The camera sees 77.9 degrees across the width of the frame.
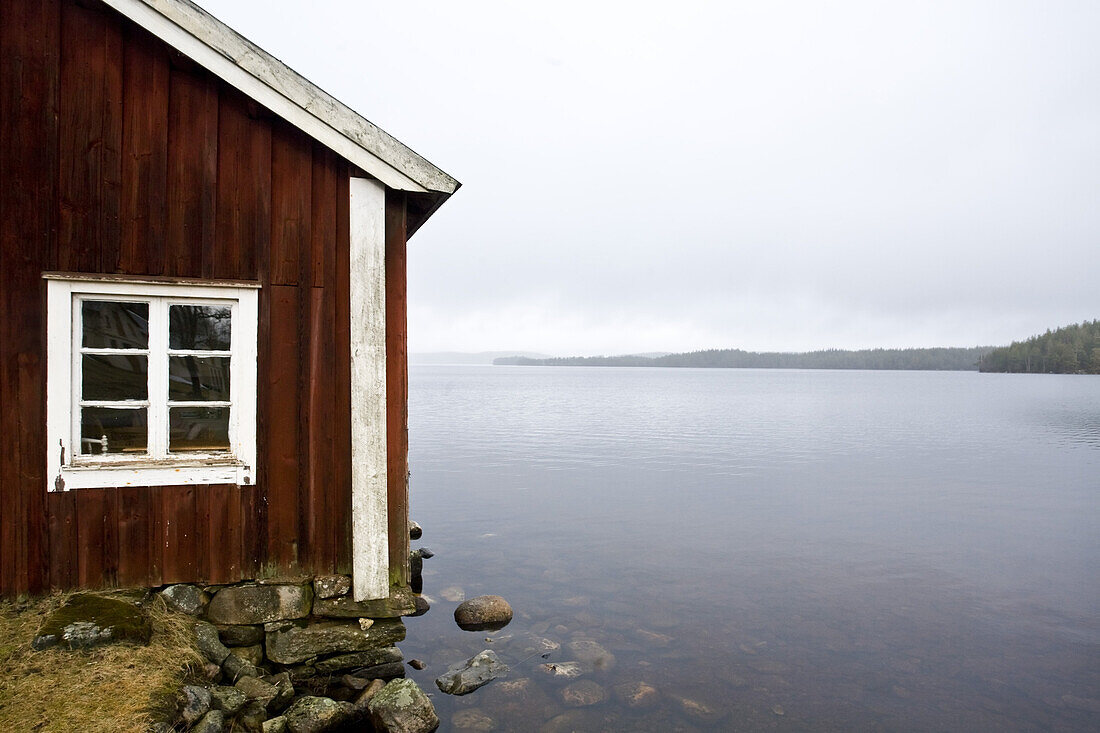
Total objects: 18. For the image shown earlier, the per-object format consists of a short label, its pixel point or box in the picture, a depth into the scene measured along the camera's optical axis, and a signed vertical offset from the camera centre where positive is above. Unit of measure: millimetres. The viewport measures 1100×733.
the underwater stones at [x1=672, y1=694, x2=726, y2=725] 7328 -3701
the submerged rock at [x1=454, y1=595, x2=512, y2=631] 9836 -3474
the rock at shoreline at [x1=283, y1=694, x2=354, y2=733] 5680 -2842
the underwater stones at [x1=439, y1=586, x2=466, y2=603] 11047 -3563
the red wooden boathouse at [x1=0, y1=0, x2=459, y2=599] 5617 +632
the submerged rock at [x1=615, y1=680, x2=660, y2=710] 7613 -3654
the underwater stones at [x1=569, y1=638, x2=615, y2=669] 8562 -3603
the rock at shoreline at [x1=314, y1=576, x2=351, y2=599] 6141 -1872
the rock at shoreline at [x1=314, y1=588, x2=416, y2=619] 6145 -2087
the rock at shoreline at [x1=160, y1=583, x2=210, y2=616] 5812 -1871
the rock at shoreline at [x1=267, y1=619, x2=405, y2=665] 6051 -2356
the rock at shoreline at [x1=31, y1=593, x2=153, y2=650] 5125 -1877
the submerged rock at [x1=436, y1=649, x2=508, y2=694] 7723 -3474
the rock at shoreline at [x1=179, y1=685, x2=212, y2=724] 5023 -2422
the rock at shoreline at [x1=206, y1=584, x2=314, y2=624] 5953 -1981
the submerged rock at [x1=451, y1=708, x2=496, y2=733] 6926 -3547
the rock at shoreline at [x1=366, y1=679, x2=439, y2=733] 6031 -2975
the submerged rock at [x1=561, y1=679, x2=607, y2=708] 7516 -3587
